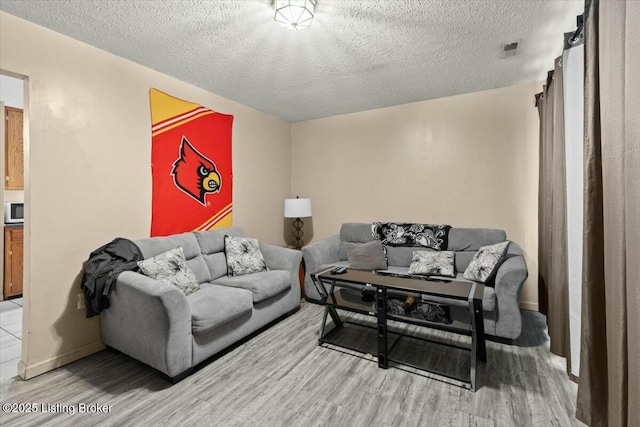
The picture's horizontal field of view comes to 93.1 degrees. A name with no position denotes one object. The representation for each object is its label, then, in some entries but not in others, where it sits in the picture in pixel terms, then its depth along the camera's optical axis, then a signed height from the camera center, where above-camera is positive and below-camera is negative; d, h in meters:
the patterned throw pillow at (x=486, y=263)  2.86 -0.47
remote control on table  2.86 -0.53
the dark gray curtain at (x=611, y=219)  1.10 -0.02
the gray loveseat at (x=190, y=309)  2.12 -0.75
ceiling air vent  2.59 +1.45
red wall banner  3.10 +0.55
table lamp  4.39 +0.10
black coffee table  2.13 -0.78
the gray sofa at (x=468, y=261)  2.56 -0.54
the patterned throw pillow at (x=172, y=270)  2.50 -0.46
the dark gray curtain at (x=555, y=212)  2.27 +0.02
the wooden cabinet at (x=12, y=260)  3.91 -0.57
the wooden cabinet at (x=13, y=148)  3.96 +0.89
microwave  3.96 +0.04
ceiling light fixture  1.94 +1.34
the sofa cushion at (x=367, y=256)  3.60 -0.50
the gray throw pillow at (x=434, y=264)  3.28 -0.55
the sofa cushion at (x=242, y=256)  3.27 -0.46
